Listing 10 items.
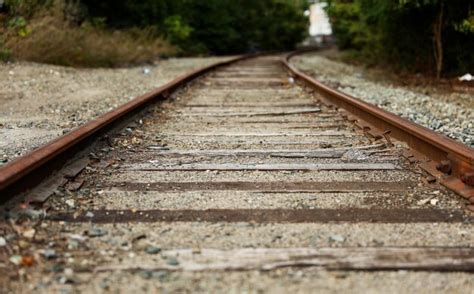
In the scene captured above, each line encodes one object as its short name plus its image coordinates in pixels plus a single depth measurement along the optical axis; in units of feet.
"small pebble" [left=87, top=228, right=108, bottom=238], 8.63
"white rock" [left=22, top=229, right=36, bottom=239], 8.30
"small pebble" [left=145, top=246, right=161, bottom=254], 8.04
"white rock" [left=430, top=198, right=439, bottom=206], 10.38
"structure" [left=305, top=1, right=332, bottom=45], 250.78
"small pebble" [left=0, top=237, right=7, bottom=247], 7.83
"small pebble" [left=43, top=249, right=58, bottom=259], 7.75
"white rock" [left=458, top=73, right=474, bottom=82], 35.57
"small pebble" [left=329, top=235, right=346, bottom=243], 8.44
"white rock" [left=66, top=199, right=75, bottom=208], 10.02
